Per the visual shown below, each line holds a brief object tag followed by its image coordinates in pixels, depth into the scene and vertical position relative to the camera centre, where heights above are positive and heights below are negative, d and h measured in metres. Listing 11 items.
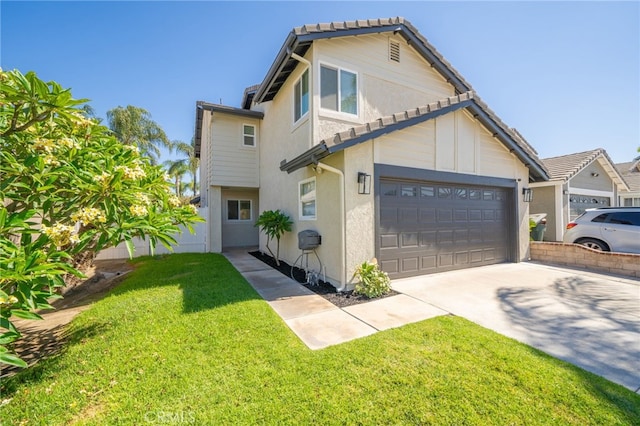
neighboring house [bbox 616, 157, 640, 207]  17.86 +1.67
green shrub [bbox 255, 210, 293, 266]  8.82 -0.25
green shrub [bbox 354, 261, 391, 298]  5.83 -1.53
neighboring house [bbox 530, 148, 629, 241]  13.29 +1.56
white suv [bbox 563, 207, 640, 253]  8.27 -0.51
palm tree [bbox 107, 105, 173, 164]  21.94 +7.95
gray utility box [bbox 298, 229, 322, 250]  7.06 -0.68
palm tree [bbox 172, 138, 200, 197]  28.30 +6.97
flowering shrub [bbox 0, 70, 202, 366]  2.56 +0.34
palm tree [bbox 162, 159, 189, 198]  29.02 +5.63
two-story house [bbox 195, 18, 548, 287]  6.45 +1.69
